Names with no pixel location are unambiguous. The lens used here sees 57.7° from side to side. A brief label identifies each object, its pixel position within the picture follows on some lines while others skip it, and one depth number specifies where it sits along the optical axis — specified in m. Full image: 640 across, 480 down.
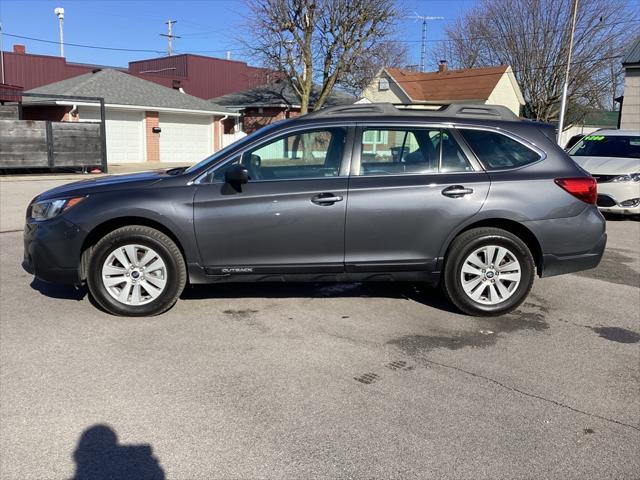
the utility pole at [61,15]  49.47
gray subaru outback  4.97
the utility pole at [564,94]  23.14
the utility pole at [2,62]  36.25
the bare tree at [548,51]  30.80
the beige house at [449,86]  35.44
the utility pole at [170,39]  59.65
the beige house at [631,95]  20.80
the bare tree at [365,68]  27.83
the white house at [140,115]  24.98
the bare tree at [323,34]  26.12
